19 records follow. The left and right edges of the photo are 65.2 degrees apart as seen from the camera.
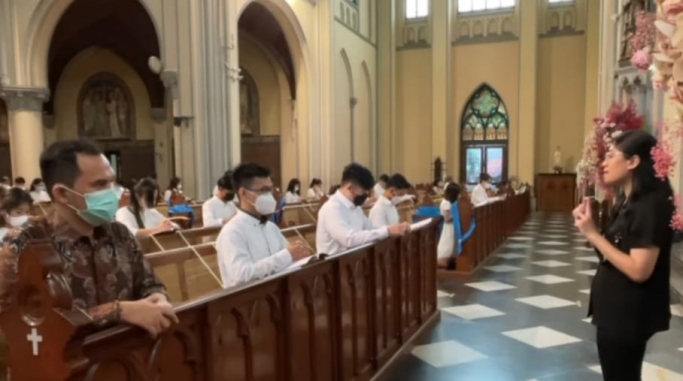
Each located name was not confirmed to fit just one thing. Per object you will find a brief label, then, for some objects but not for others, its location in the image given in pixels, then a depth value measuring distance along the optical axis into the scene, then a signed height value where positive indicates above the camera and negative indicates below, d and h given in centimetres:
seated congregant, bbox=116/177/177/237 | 517 -57
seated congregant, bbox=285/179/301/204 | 1124 -91
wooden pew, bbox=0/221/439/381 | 137 -76
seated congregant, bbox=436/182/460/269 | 733 -115
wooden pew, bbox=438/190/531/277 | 731 -134
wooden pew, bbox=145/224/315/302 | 381 -90
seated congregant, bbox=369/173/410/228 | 541 -63
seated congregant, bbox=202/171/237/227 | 656 -64
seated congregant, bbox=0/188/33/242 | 458 -48
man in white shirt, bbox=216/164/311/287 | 285 -49
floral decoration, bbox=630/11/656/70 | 164 +34
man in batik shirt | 172 -28
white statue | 1836 -50
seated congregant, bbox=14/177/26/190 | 1038 -54
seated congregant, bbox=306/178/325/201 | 1291 -94
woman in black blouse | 207 -42
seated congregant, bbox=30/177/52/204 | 978 -69
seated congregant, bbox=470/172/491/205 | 1129 -97
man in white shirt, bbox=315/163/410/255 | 397 -51
